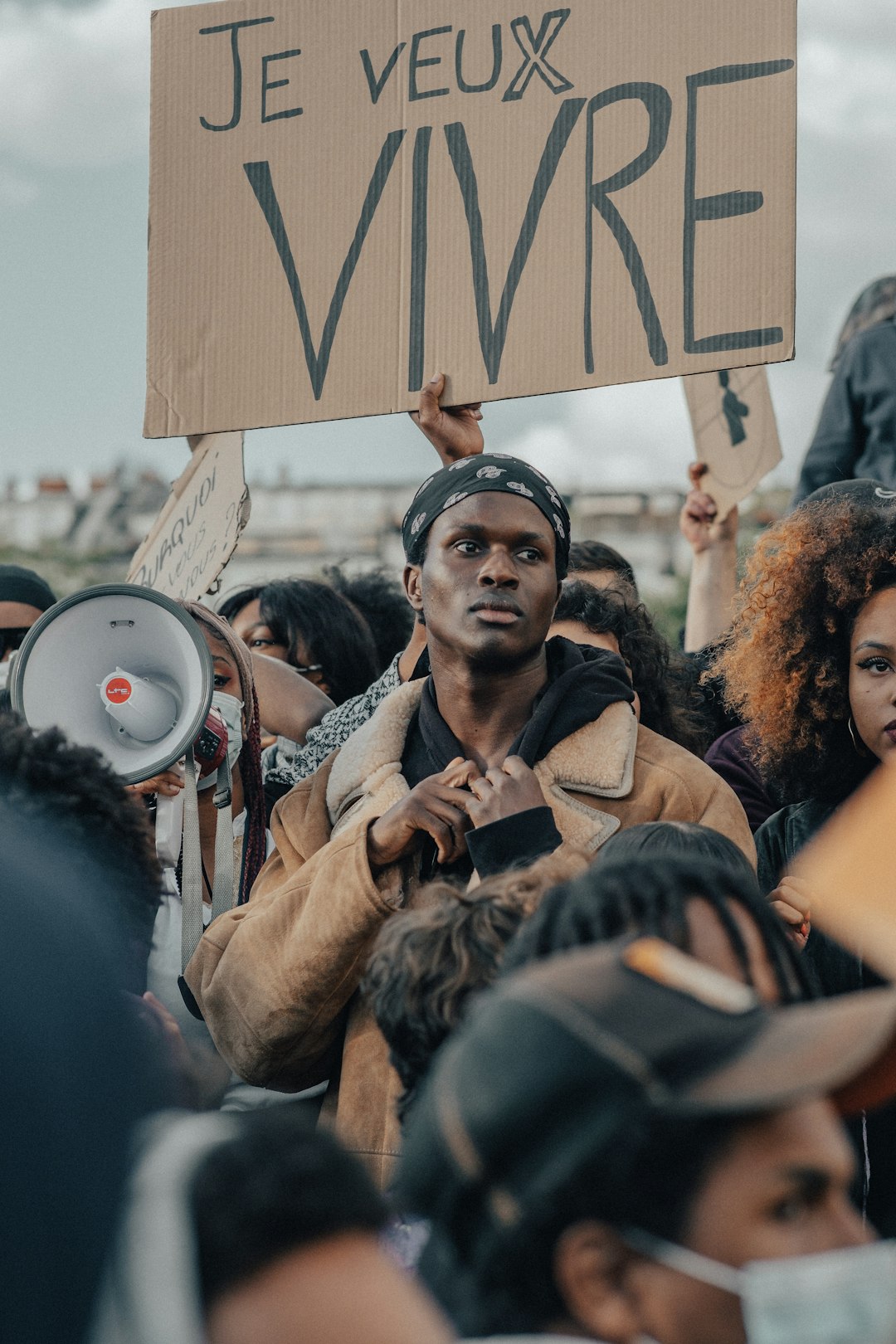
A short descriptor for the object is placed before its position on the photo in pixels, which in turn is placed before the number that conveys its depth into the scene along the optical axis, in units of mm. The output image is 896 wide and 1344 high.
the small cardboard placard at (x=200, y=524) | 3678
